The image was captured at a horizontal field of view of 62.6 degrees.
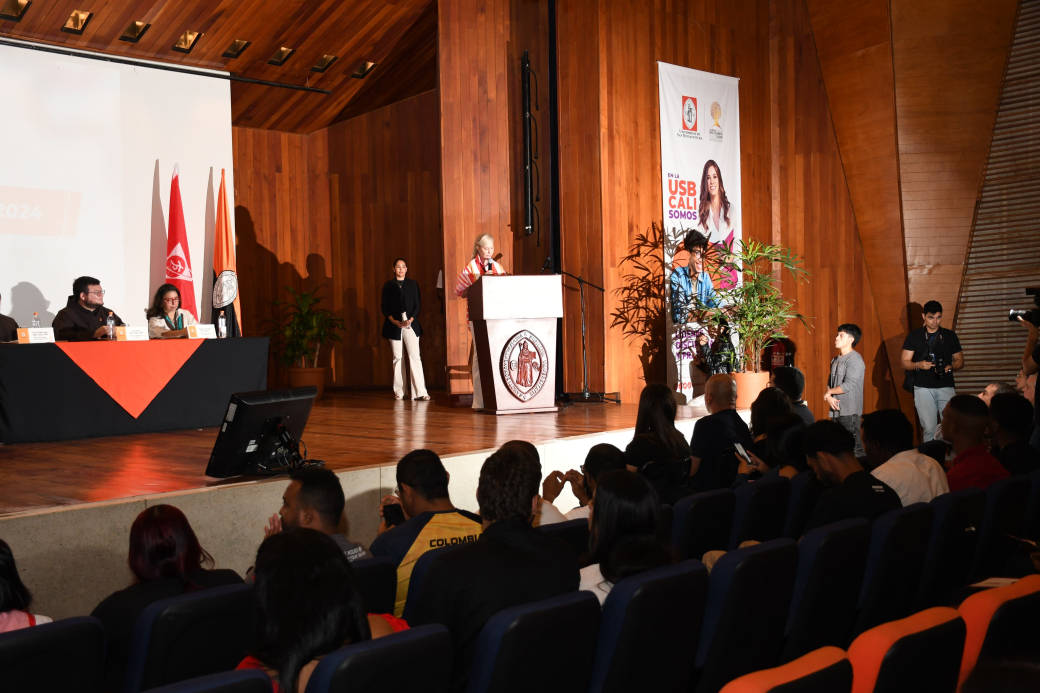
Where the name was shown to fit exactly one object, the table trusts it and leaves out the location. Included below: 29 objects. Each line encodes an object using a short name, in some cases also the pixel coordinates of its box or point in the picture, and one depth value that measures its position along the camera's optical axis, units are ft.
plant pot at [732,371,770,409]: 23.45
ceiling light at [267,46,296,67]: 28.91
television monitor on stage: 12.12
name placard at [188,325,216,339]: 20.00
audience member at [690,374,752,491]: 12.65
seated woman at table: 21.26
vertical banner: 25.18
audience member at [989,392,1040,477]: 12.36
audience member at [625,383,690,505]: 11.37
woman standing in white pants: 27.86
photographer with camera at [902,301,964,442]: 23.08
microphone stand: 24.25
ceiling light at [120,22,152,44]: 25.94
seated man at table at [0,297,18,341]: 22.48
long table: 16.89
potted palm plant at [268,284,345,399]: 30.53
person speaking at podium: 21.84
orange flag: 27.35
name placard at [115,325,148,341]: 18.67
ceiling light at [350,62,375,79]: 31.07
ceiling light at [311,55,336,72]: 30.09
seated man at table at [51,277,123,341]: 19.67
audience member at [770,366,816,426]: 15.23
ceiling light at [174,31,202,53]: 27.04
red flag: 27.32
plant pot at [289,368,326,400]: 30.25
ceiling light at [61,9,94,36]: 24.85
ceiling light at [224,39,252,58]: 28.08
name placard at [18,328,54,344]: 17.51
